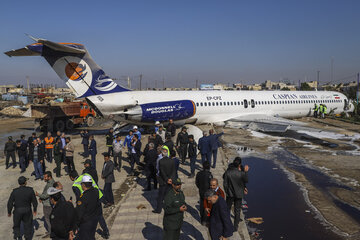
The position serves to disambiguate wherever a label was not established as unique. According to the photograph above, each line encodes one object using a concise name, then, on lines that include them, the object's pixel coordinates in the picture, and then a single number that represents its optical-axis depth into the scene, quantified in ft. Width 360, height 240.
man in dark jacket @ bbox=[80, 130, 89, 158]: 40.22
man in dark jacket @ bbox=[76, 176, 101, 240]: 16.37
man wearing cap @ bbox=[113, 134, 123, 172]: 35.55
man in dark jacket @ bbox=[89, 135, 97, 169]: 35.99
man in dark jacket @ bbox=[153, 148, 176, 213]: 23.36
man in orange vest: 38.80
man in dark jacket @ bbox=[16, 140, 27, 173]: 36.06
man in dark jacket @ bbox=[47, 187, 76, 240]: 14.93
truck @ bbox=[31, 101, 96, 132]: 67.21
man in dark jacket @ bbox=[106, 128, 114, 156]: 39.47
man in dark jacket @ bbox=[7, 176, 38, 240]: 18.84
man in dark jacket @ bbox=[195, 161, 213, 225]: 20.73
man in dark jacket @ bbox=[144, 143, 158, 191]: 27.96
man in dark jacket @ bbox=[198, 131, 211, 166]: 32.45
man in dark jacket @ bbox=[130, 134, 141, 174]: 34.27
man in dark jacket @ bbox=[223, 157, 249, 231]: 20.21
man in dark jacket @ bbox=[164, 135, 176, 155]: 32.12
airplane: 50.57
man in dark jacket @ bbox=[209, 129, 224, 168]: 33.17
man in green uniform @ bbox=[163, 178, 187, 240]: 15.89
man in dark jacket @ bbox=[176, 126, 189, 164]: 36.52
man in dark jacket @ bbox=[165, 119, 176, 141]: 49.16
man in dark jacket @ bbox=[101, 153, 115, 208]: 24.12
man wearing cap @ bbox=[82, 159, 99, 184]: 22.65
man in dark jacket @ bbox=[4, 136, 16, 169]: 37.86
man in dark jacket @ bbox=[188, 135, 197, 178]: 32.17
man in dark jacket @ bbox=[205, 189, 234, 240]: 15.12
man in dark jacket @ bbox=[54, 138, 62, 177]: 33.96
